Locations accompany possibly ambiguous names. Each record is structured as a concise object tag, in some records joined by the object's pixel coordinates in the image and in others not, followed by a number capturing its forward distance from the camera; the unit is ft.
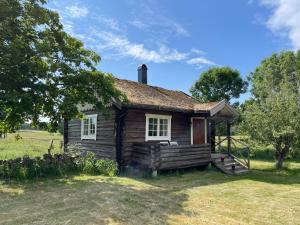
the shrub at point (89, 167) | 42.42
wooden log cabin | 45.47
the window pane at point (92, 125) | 54.33
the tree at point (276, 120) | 53.98
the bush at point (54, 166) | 36.09
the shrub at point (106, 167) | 42.65
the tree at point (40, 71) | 33.09
